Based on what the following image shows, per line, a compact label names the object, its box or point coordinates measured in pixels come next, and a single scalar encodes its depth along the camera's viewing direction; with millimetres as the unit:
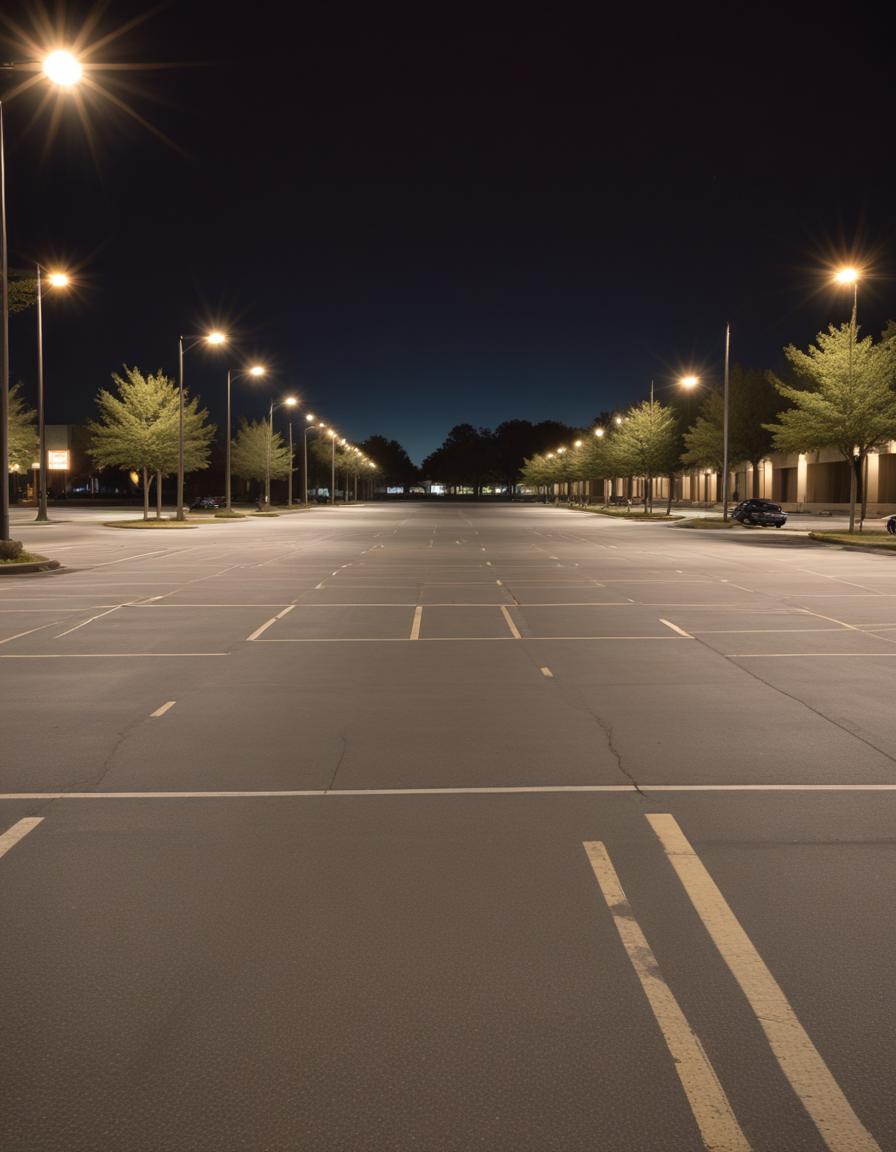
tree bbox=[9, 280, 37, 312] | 44984
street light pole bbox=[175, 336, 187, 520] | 51406
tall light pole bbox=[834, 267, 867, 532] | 39031
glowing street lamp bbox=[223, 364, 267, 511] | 60497
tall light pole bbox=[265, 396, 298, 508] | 80188
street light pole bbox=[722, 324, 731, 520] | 55872
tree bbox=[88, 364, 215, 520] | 57625
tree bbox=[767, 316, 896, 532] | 42281
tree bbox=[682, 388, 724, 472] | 76812
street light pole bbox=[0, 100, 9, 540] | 25562
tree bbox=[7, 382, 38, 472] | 78625
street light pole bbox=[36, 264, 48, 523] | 47162
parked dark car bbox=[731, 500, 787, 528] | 58625
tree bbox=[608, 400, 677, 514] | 76062
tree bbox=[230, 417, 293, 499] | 97375
